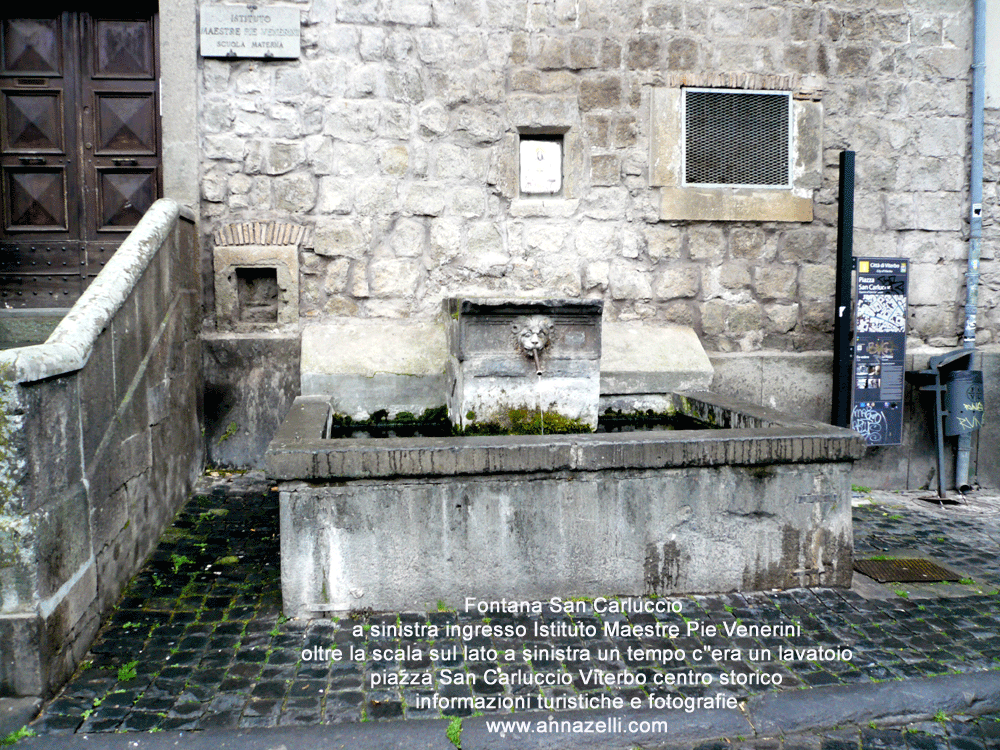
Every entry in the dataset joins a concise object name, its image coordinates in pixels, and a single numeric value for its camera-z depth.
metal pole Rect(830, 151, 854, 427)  5.30
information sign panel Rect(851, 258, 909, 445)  5.33
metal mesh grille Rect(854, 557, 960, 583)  3.57
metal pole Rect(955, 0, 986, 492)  5.51
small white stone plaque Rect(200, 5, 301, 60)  5.05
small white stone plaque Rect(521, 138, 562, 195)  5.41
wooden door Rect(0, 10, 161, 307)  5.23
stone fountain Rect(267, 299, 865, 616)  3.01
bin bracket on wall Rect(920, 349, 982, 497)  5.32
